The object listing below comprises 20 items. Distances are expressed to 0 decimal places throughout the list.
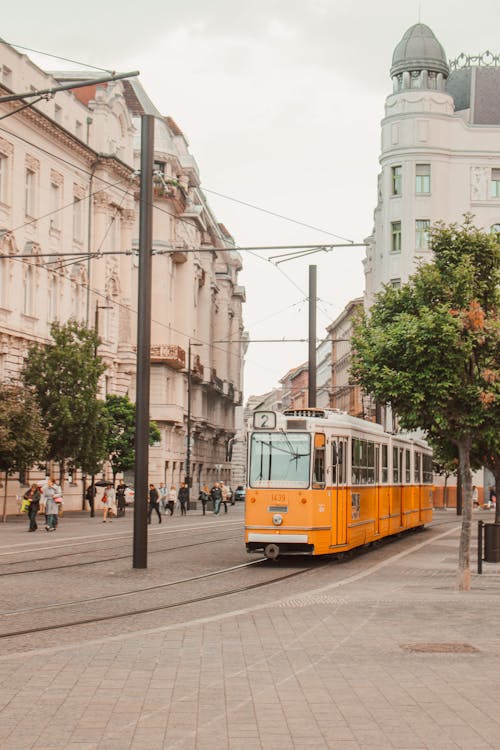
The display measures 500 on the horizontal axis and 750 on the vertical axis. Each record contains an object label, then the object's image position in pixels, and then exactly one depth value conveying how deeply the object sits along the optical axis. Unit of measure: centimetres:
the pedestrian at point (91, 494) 5372
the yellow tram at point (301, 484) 2433
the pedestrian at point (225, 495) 6769
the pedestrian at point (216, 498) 6281
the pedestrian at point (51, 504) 3866
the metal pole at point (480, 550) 2317
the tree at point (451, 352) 2009
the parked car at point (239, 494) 11538
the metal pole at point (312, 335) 3622
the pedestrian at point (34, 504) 3844
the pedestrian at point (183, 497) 6397
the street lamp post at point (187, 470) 6814
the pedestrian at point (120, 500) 5571
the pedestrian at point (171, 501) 6050
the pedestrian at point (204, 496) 6218
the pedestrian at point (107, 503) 4791
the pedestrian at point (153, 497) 4838
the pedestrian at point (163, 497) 6519
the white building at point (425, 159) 7875
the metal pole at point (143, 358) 2223
